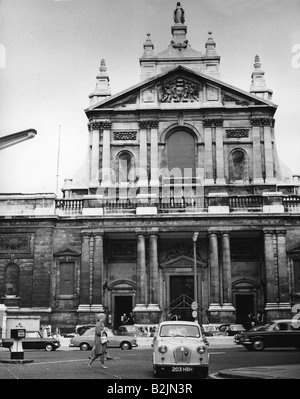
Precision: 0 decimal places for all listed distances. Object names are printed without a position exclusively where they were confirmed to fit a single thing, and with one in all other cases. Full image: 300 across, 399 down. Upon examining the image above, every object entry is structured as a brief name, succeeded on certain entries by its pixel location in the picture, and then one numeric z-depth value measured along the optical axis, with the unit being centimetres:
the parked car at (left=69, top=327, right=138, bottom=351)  2950
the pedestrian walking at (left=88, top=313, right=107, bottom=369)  1902
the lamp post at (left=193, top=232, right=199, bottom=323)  3605
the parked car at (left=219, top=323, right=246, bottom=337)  3603
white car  1622
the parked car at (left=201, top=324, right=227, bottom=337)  3594
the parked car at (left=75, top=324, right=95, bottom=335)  3675
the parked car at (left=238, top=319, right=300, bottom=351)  2688
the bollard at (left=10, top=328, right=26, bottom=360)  2117
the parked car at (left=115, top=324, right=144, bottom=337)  3375
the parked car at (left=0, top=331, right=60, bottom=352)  2928
